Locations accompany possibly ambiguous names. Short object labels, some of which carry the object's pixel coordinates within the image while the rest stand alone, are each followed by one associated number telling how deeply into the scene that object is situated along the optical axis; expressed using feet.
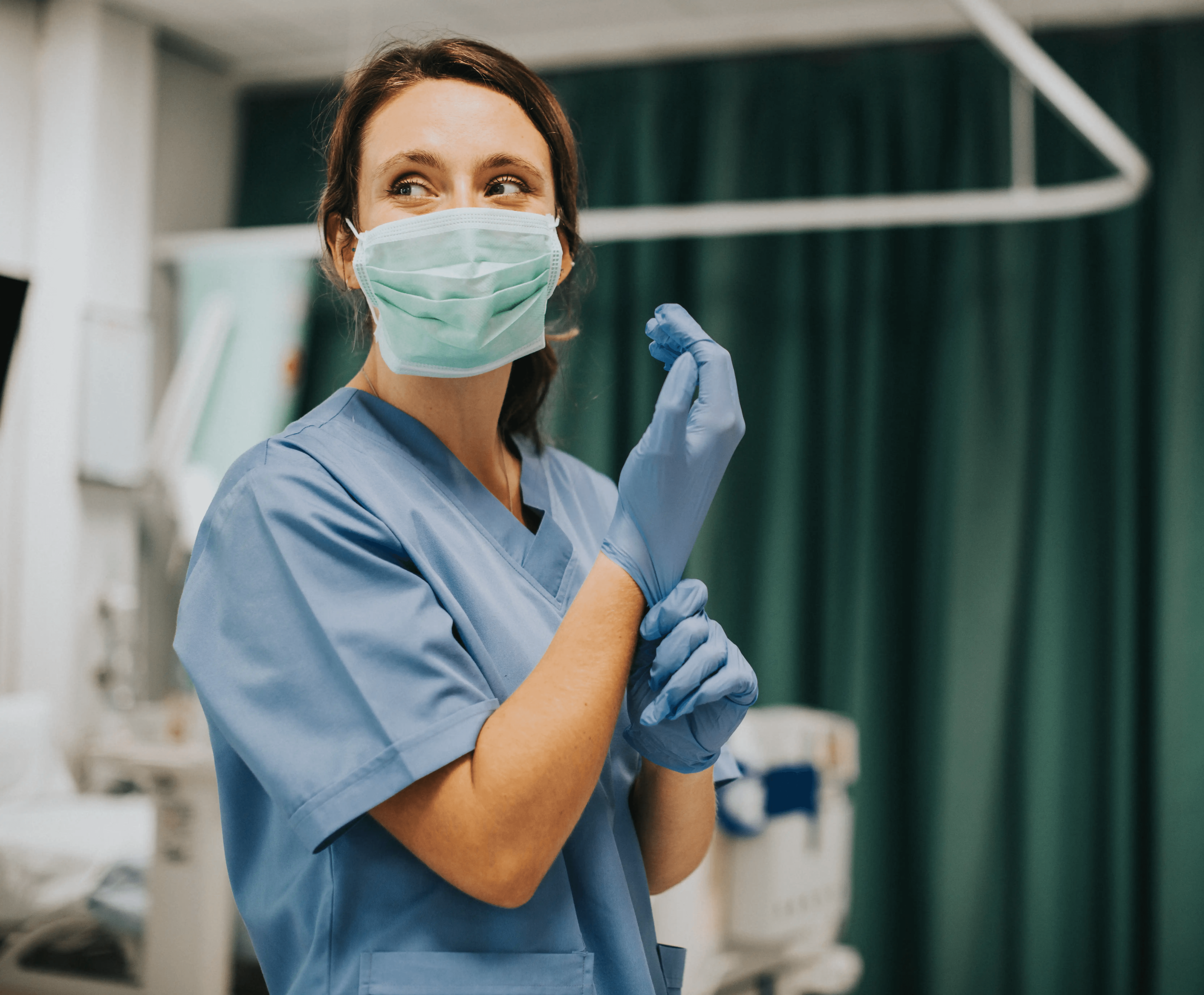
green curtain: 9.34
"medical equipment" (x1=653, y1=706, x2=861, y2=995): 6.88
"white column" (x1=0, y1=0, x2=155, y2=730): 10.66
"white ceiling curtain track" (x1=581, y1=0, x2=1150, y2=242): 6.74
